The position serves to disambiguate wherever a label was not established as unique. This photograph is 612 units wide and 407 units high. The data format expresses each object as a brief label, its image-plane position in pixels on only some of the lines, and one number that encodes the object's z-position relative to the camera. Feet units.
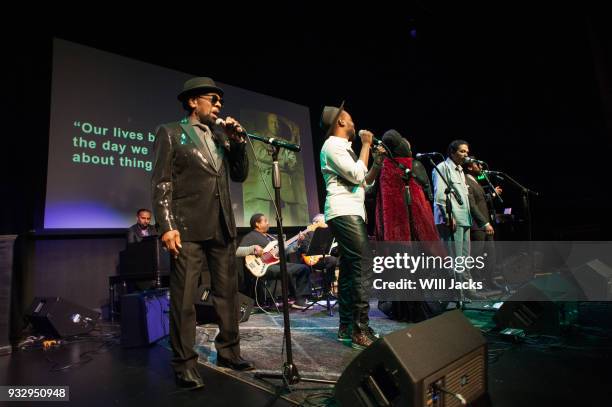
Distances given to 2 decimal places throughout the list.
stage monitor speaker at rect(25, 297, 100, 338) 13.56
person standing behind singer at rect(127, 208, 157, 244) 19.39
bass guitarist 19.39
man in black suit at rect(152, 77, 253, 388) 7.50
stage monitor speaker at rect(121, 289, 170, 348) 11.66
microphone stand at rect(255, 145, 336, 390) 6.86
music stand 16.46
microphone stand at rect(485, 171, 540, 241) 16.56
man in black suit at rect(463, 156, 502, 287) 17.99
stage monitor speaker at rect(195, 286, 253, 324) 14.21
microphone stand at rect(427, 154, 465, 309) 13.34
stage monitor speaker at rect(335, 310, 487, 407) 4.67
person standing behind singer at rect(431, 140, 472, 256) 15.76
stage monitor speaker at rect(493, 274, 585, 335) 10.28
